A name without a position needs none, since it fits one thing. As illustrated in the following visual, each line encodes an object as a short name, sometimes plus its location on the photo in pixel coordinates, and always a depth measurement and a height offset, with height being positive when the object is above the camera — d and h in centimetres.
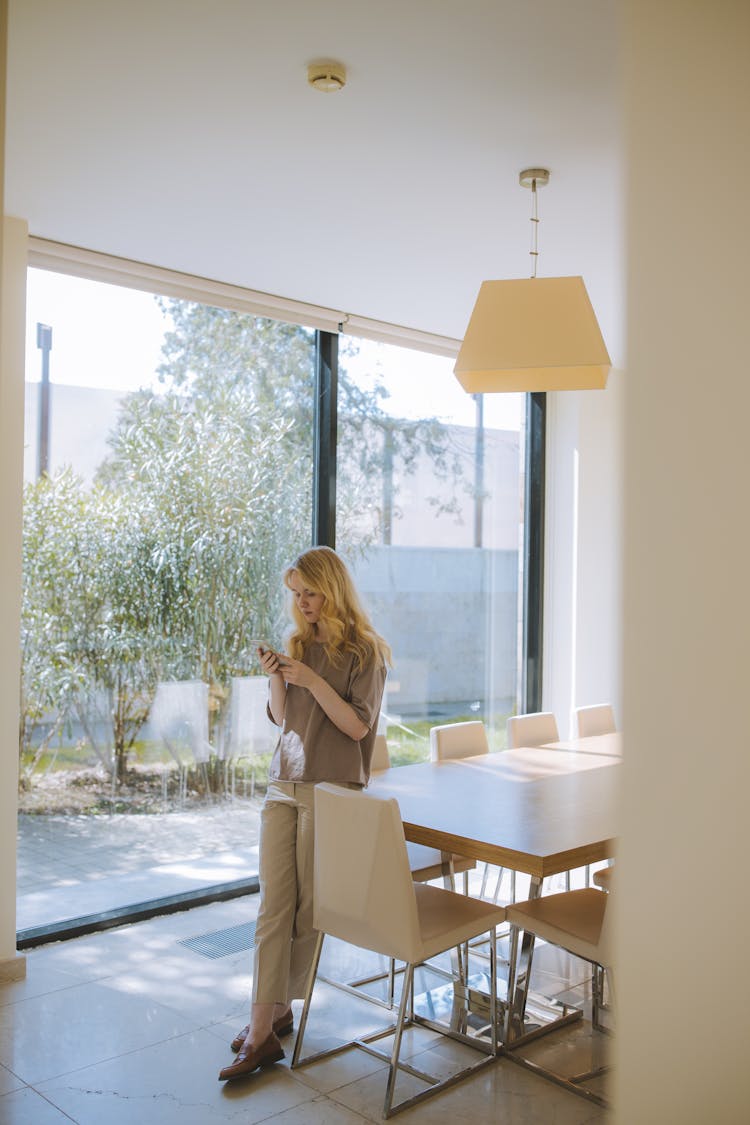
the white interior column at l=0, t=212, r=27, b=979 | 374 +4
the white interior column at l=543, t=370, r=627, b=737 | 659 +23
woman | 306 -51
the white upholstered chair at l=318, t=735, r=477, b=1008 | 354 -103
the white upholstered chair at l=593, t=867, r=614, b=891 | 369 -108
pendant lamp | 317 +81
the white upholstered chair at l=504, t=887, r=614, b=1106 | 287 -102
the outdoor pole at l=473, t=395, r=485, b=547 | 634 +74
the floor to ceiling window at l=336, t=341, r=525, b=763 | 552 +33
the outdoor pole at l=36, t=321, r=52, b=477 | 420 +73
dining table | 279 -72
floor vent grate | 401 -147
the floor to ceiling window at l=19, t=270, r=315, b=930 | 419 +2
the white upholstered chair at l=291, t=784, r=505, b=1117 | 274 -88
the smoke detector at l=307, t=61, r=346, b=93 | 268 +136
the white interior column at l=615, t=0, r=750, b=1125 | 81 +1
